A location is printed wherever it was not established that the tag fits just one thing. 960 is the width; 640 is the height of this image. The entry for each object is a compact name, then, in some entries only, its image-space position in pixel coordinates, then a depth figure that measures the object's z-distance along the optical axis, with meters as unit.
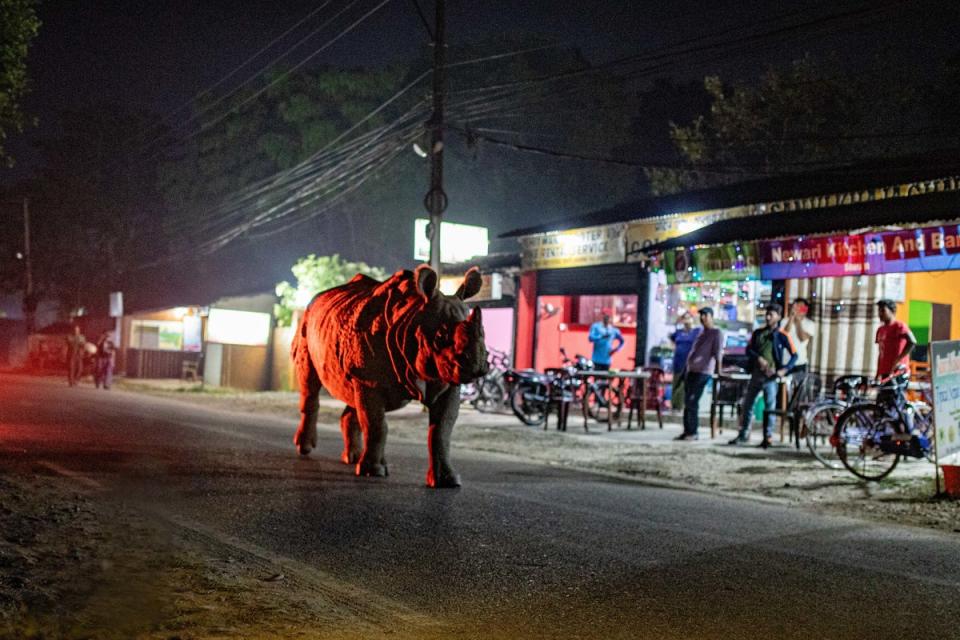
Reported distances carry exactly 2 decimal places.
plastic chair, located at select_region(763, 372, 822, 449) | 13.99
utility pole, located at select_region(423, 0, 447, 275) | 18.34
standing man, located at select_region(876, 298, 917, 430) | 11.90
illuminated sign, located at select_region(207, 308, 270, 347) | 29.75
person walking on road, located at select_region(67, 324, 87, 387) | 30.14
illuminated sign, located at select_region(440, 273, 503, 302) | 24.47
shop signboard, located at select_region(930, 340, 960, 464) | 9.75
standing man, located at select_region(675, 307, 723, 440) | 15.03
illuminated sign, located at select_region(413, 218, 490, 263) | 26.09
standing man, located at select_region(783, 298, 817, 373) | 15.73
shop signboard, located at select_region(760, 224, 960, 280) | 13.24
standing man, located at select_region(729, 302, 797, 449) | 14.23
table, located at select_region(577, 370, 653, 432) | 16.41
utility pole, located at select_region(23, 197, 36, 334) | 43.78
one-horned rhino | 8.23
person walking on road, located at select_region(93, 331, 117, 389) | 29.47
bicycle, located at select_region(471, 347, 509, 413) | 21.27
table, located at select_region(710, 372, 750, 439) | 15.32
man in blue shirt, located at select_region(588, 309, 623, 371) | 18.67
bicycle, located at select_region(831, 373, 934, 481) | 10.66
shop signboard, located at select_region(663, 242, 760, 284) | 16.11
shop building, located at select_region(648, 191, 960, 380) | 13.33
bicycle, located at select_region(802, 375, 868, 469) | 11.92
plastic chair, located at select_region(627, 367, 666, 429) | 17.44
